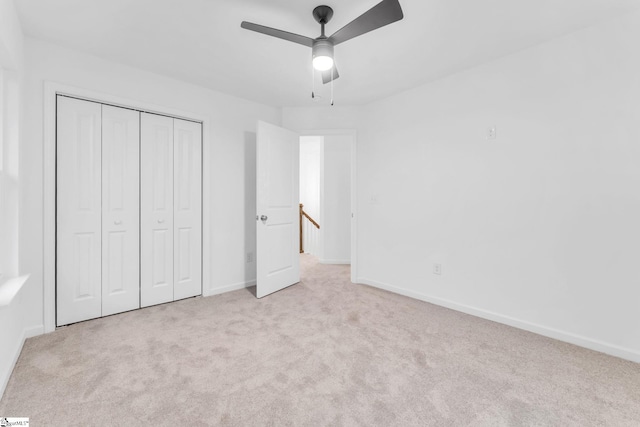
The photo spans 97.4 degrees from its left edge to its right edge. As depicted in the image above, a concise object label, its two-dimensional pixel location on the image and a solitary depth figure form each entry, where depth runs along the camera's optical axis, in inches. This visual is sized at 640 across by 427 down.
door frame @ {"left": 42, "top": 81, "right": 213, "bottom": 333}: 87.8
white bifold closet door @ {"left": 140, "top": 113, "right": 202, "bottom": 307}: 109.6
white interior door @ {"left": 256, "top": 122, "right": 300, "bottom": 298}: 123.8
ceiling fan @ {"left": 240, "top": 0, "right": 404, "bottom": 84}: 58.7
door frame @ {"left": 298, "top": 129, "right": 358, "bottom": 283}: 145.8
